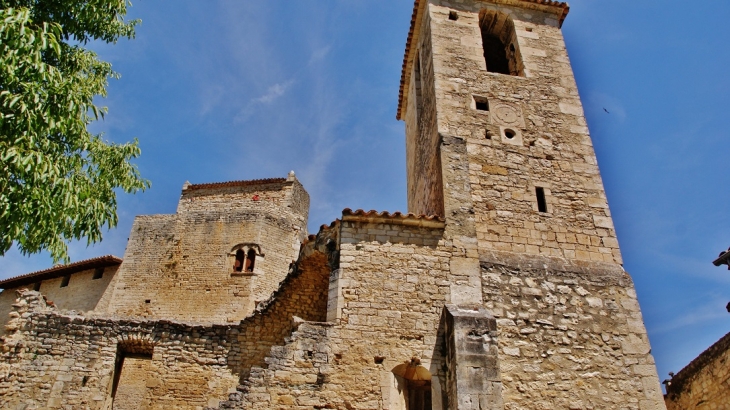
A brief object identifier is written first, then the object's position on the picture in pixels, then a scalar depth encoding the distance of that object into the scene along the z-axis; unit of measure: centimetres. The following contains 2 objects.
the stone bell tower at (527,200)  710
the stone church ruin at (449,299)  679
